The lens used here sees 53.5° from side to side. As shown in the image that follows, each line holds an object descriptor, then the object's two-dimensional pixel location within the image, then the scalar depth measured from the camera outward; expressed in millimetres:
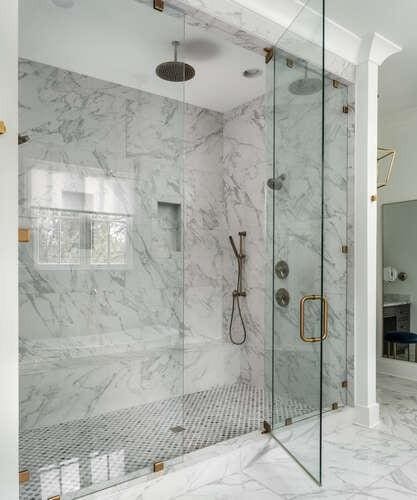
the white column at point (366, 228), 3027
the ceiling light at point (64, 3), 1926
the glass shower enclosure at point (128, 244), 1909
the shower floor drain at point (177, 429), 2365
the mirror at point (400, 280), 4301
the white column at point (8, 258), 1630
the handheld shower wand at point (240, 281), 4047
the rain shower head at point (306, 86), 2211
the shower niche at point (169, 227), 2273
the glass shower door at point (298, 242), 2197
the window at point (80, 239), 1928
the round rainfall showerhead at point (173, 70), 2275
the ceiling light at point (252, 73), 3422
